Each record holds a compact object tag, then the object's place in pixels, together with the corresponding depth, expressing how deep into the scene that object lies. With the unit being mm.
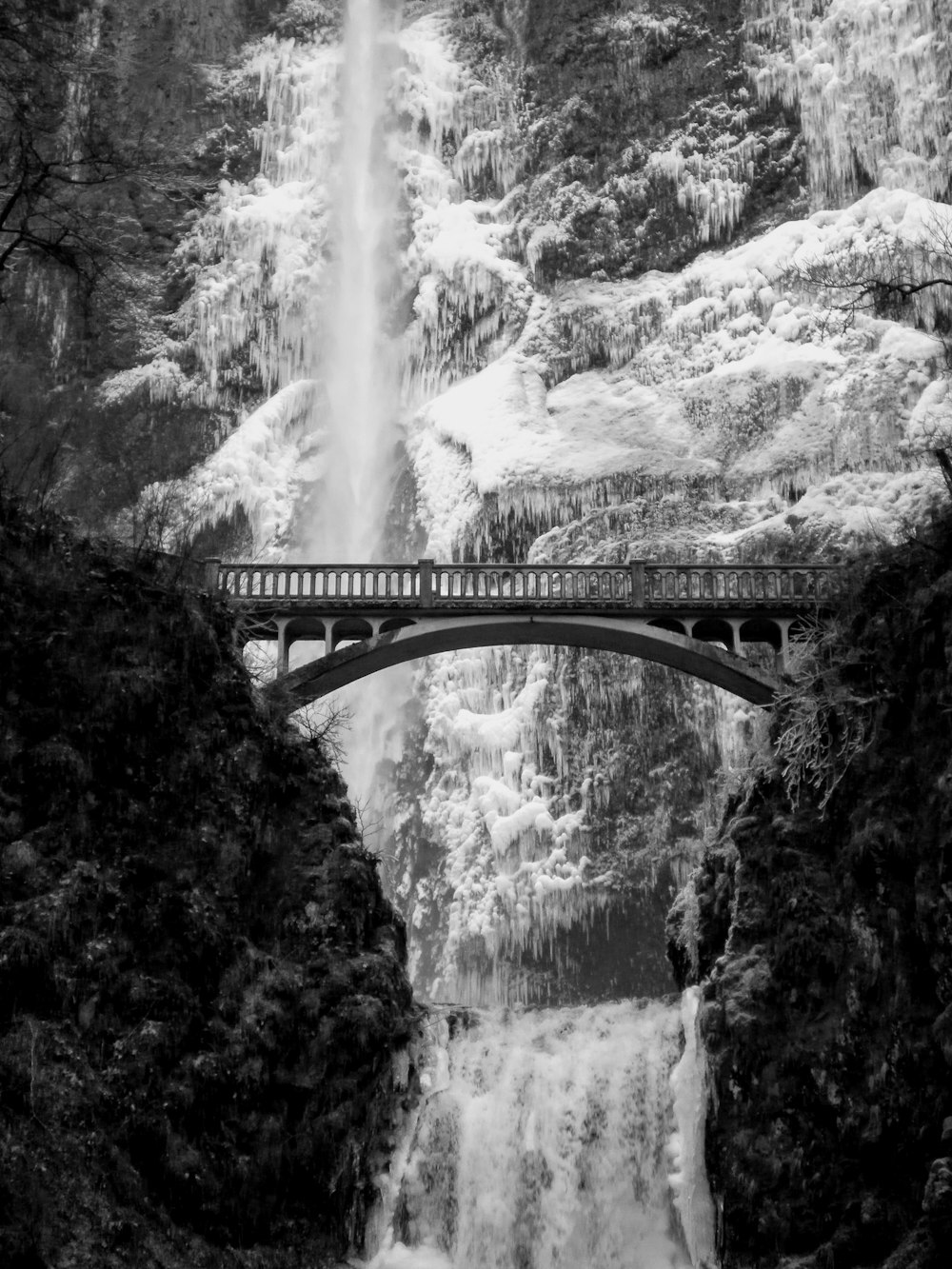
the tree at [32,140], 15828
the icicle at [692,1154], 21281
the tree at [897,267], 39250
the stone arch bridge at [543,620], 27281
